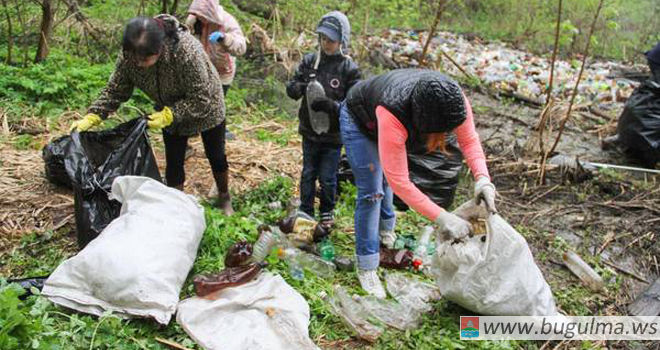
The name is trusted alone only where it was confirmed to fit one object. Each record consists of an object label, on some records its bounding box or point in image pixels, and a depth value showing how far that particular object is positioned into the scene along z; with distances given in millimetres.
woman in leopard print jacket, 2563
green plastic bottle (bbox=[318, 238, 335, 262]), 3170
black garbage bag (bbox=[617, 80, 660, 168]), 5082
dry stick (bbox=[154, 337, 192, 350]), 2223
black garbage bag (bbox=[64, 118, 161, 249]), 2643
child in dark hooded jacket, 3049
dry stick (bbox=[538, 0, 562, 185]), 4558
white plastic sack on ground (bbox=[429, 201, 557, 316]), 2396
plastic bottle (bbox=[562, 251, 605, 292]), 3150
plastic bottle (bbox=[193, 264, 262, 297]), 2457
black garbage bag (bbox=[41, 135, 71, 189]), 3359
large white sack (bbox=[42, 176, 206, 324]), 2244
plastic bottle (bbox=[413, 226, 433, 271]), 3170
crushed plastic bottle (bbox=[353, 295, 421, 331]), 2609
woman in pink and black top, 2111
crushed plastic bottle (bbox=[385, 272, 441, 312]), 2799
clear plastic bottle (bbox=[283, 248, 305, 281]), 2859
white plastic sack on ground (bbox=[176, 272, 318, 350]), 2232
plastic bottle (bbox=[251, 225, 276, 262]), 2955
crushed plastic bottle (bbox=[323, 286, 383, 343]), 2504
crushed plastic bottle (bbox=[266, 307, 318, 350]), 2262
